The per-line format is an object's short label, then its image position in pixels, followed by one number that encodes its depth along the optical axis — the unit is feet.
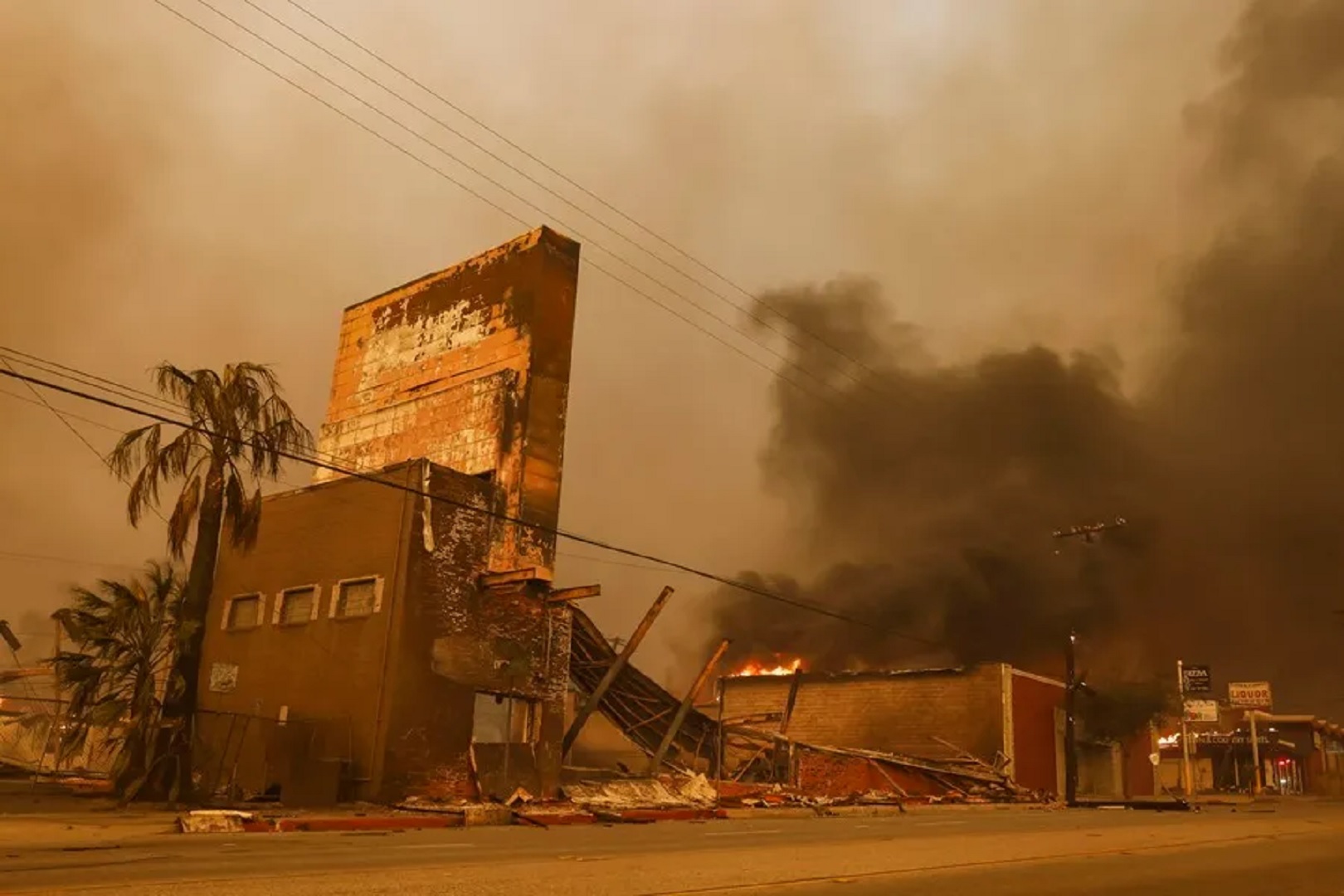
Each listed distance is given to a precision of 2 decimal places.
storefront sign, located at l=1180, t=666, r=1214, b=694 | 166.40
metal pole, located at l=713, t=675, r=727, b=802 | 100.56
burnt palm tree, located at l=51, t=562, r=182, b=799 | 62.90
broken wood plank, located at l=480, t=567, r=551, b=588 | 79.51
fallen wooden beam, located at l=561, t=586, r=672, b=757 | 87.20
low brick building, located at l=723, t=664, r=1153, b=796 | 132.77
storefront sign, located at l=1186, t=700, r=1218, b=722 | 178.40
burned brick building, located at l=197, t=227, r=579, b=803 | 73.82
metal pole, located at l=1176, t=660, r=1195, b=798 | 155.33
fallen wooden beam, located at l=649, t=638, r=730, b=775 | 90.99
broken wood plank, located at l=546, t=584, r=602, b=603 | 80.74
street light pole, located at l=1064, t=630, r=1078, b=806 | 118.62
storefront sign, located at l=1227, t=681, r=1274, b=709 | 210.59
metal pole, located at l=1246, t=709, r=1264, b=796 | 182.74
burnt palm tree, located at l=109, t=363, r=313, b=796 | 64.90
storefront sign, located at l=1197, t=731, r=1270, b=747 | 221.87
